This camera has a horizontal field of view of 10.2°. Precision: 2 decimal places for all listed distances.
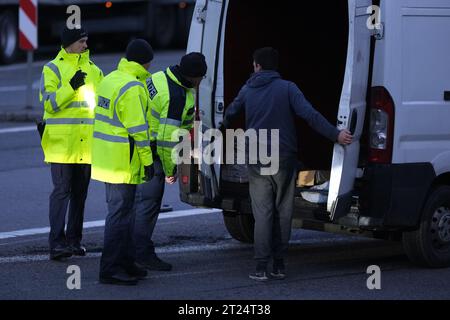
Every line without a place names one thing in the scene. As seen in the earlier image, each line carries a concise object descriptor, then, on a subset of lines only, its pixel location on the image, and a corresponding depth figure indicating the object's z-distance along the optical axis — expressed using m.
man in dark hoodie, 17.40
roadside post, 34.51
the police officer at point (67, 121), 18.81
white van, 17.08
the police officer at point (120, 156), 17.01
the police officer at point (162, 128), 18.18
